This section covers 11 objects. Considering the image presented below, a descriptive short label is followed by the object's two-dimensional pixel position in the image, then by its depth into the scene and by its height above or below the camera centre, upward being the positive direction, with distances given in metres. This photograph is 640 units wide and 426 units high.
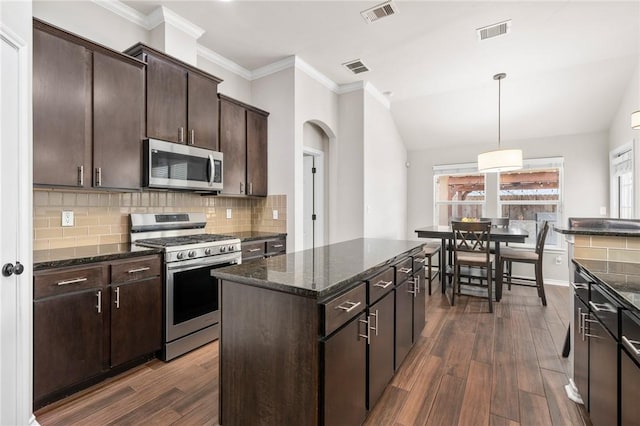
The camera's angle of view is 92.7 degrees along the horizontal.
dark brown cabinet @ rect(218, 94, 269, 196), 3.48 +0.79
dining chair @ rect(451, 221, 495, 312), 3.76 -0.46
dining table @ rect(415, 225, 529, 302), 3.85 -0.34
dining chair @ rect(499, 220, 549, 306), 4.00 -0.62
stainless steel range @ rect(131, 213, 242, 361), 2.50 -0.54
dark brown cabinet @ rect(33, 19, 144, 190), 2.03 +0.73
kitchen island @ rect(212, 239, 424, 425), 1.34 -0.62
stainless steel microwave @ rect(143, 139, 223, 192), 2.63 +0.43
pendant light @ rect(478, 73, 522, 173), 3.89 +0.67
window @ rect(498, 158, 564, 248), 5.20 +0.29
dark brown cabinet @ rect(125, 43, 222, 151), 2.67 +1.06
